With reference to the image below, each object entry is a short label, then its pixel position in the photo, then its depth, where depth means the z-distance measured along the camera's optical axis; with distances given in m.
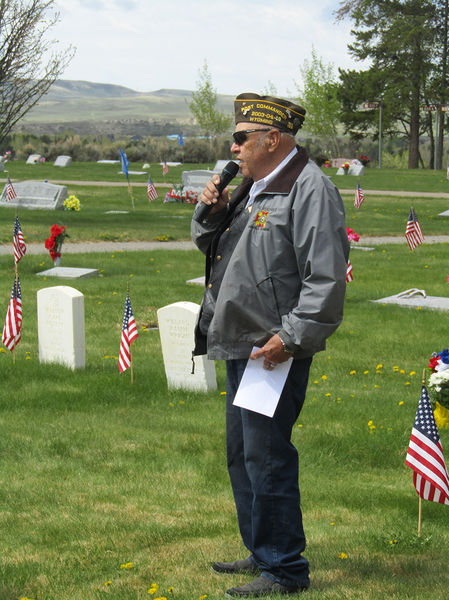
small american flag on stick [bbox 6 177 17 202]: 27.39
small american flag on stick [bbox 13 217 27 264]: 13.60
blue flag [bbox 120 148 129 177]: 27.84
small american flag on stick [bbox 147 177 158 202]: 30.00
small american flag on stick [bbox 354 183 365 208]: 26.30
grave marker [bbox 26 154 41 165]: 53.87
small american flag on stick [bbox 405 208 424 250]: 16.77
